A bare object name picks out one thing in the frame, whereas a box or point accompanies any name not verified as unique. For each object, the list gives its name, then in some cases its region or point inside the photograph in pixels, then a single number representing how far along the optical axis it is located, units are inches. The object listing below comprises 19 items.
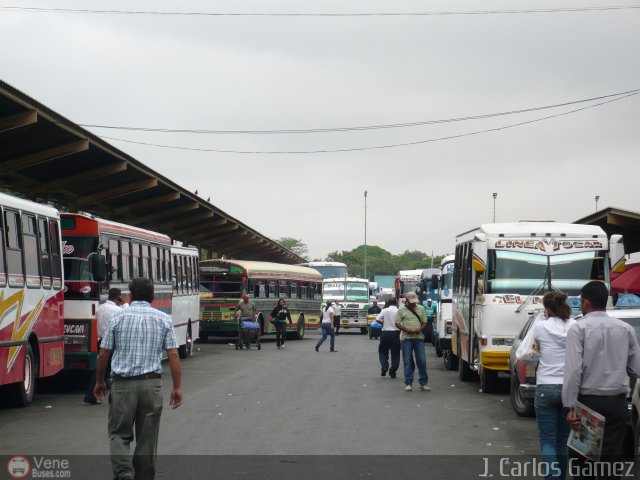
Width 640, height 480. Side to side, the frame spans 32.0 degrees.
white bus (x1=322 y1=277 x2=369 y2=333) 2335.1
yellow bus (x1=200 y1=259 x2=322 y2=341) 1644.9
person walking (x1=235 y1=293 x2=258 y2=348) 1482.5
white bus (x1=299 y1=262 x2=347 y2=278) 2817.4
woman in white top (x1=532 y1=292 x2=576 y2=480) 370.0
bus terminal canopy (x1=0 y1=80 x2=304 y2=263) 889.5
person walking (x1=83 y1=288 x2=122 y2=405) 663.8
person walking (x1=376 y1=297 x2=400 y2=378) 957.2
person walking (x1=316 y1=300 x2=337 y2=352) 1423.5
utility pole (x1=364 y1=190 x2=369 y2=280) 5088.6
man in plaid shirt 346.6
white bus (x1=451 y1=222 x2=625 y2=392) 801.6
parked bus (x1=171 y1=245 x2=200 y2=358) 1238.9
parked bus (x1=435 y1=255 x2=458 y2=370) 1147.9
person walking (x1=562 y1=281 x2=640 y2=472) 332.5
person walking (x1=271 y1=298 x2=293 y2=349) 1542.8
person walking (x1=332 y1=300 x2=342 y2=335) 2066.8
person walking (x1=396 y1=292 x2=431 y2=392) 833.5
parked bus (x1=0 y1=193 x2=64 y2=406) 645.3
